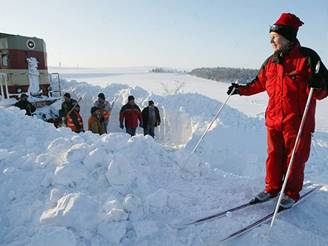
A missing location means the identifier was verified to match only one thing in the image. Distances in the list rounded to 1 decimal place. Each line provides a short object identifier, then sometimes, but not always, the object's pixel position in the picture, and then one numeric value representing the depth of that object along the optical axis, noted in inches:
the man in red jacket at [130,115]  360.5
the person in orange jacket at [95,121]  342.8
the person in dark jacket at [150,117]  382.6
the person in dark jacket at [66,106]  350.9
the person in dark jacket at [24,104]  382.3
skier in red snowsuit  126.9
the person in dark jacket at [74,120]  343.3
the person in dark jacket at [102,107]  352.5
